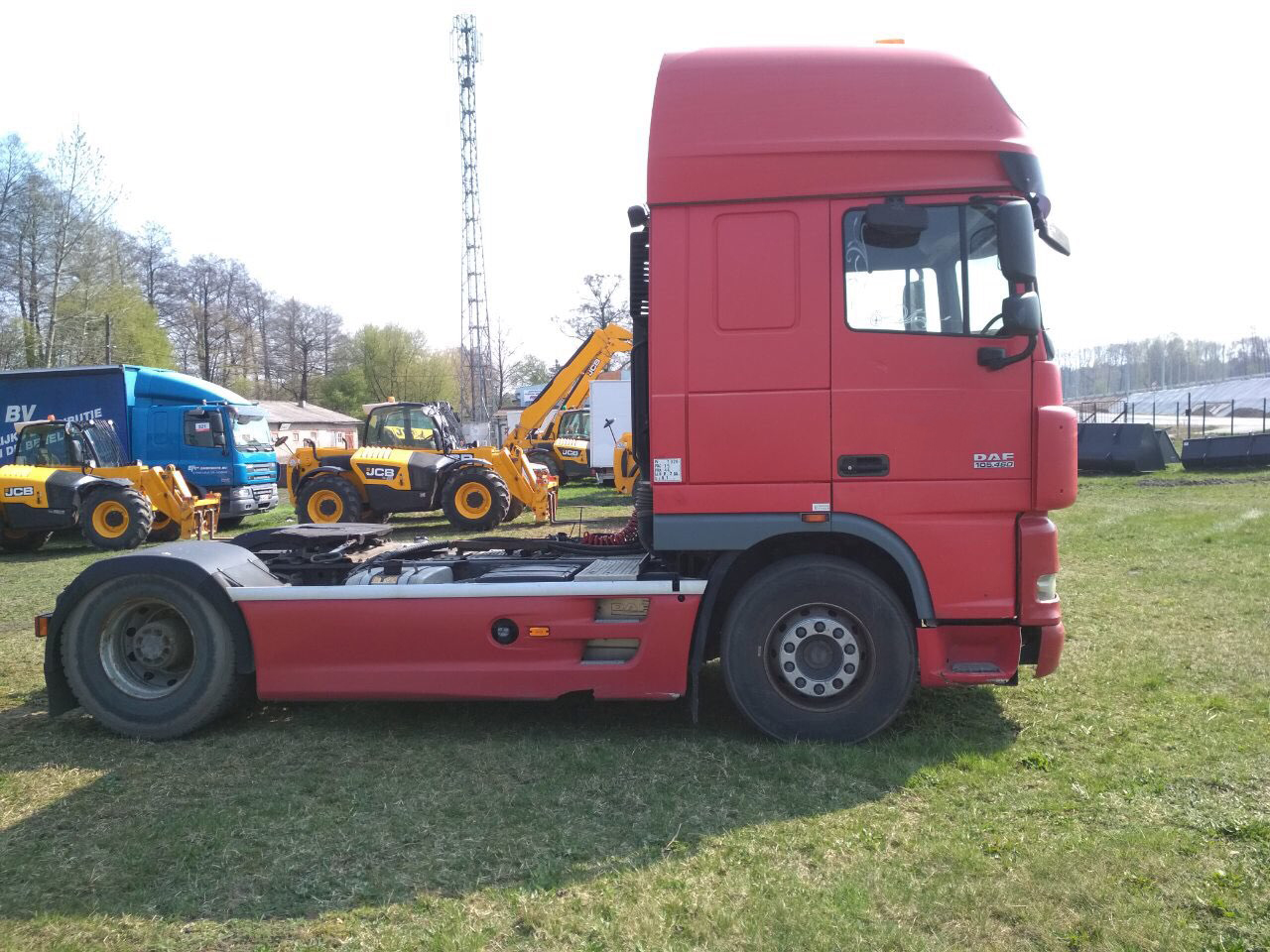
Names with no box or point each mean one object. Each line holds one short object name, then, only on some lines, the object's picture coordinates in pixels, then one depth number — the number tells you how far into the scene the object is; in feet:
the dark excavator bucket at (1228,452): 83.41
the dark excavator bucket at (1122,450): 84.69
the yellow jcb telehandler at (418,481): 54.03
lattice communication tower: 160.76
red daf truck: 15.47
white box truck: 85.71
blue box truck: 63.52
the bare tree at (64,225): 130.52
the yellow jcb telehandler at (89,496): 51.07
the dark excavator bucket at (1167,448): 87.97
